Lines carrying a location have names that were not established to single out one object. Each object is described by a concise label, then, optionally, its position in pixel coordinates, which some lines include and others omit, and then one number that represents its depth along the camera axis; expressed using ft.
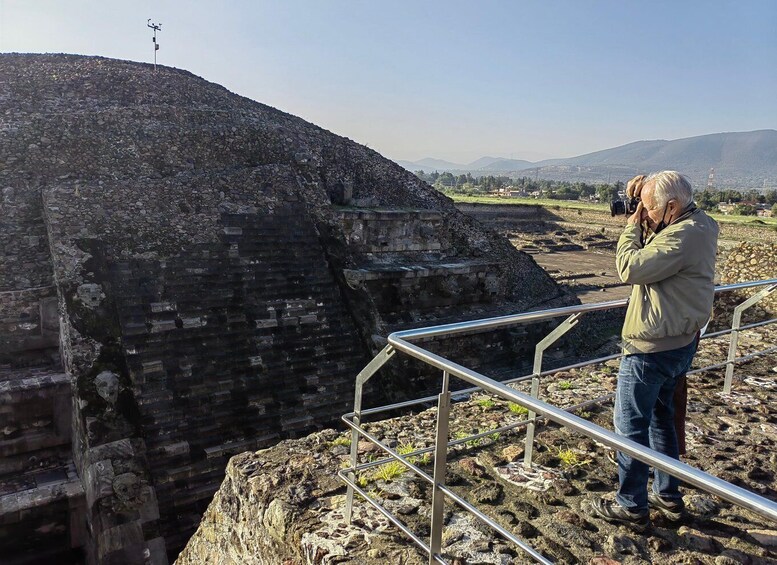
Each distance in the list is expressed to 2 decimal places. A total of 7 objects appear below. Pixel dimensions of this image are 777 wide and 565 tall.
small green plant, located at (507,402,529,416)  12.89
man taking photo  7.73
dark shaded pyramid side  21.71
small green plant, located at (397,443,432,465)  10.62
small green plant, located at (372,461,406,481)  9.96
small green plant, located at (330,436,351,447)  11.90
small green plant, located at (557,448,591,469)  10.39
